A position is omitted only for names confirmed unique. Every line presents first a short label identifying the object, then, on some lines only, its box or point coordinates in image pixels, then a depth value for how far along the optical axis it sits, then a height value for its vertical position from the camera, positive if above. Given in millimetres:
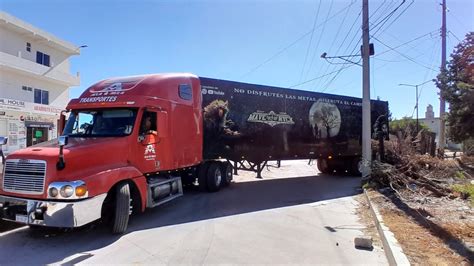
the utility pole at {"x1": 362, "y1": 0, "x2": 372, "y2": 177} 14906 +1727
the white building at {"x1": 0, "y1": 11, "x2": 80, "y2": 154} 30719 +4886
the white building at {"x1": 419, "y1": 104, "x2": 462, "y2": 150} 94481 +4773
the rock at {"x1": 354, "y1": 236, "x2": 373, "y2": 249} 6578 -1848
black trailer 13125 +451
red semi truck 6445 -285
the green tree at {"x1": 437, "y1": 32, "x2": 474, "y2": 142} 19734 +2355
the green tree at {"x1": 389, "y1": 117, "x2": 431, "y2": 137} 17564 +258
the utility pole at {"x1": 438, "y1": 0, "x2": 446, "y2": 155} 28688 +2581
